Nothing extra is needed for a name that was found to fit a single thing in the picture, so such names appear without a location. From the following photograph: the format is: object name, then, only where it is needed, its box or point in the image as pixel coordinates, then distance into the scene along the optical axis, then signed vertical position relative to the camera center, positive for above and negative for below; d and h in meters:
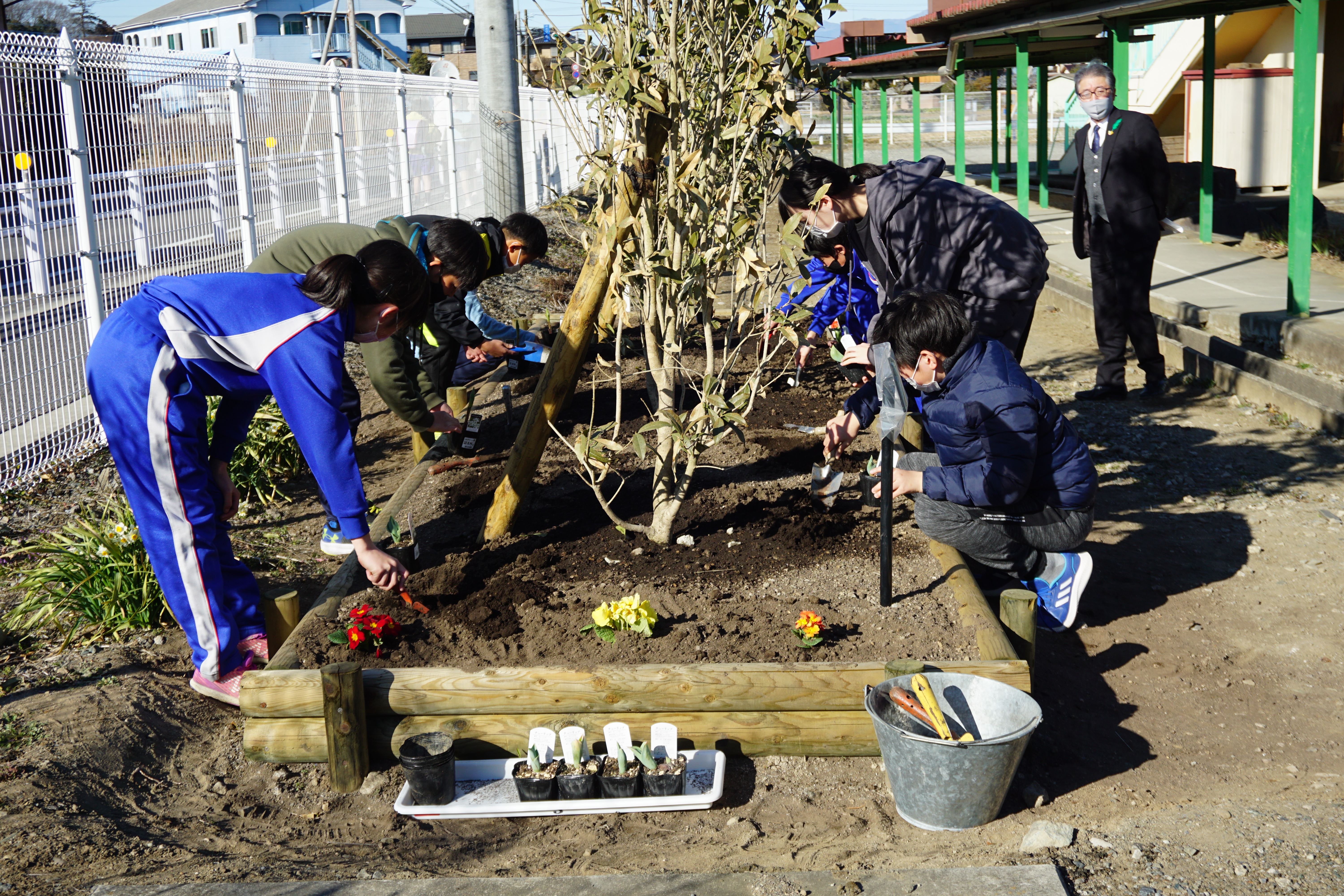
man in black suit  6.65 -0.13
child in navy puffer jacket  3.67 -0.92
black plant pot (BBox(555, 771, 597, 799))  3.04 -1.55
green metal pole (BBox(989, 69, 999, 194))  19.97 +1.19
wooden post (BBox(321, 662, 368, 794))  3.08 -1.40
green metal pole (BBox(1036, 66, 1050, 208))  16.69 +0.56
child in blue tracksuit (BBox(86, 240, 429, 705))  3.12 -0.43
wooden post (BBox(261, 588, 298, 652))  3.64 -1.27
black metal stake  3.45 -0.93
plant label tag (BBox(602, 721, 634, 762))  3.08 -1.44
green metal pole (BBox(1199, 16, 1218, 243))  11.25 +0.38
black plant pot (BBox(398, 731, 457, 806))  2.98 -1.46
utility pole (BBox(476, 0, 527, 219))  12.35 +1.24
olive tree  3.82 +0.12
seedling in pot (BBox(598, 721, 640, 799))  3.04 -1.52
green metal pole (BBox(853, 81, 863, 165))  23.39 +1.58
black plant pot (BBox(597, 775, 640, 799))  3.05 -1.56
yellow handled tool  2.91 -1.33
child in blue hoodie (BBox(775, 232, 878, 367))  5.05 -0.49
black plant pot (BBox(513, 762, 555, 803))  3.05 -1.56
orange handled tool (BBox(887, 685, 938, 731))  2.94 -1.33
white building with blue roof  51.81 +9.26
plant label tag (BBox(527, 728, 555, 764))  3.14 -1.47
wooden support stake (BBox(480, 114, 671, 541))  4.32 -0.67
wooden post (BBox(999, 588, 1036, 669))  3.35 -1.26
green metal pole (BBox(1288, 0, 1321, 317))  7.23 +0.20
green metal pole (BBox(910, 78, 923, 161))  21.25 +1.69
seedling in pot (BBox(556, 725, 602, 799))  3.04 -1.52
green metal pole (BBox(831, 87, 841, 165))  26.72 +1.76
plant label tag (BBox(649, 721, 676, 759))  3.12 -1.48
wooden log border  3.18 -1.40
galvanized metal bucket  2.79 -1.41
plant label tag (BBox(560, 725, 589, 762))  3.05 -1.42
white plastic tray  3.04 -1.60
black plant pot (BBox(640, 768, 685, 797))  3.05 -1.56
